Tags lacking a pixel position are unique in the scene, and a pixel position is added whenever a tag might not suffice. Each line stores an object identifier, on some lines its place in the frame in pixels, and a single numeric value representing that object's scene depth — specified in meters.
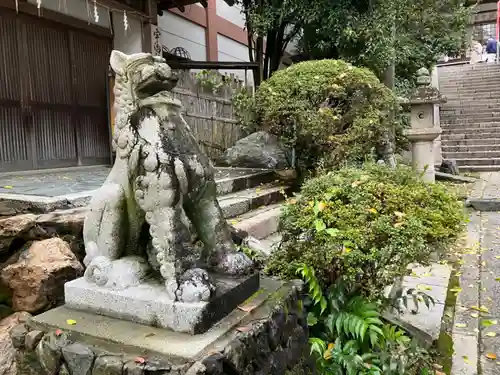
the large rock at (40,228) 3.26
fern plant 3.12
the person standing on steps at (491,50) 27.40
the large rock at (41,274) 3.02
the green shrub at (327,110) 6.74
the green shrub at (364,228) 3.23
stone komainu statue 2.21
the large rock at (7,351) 2.90
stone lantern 8.93
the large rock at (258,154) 8.23
